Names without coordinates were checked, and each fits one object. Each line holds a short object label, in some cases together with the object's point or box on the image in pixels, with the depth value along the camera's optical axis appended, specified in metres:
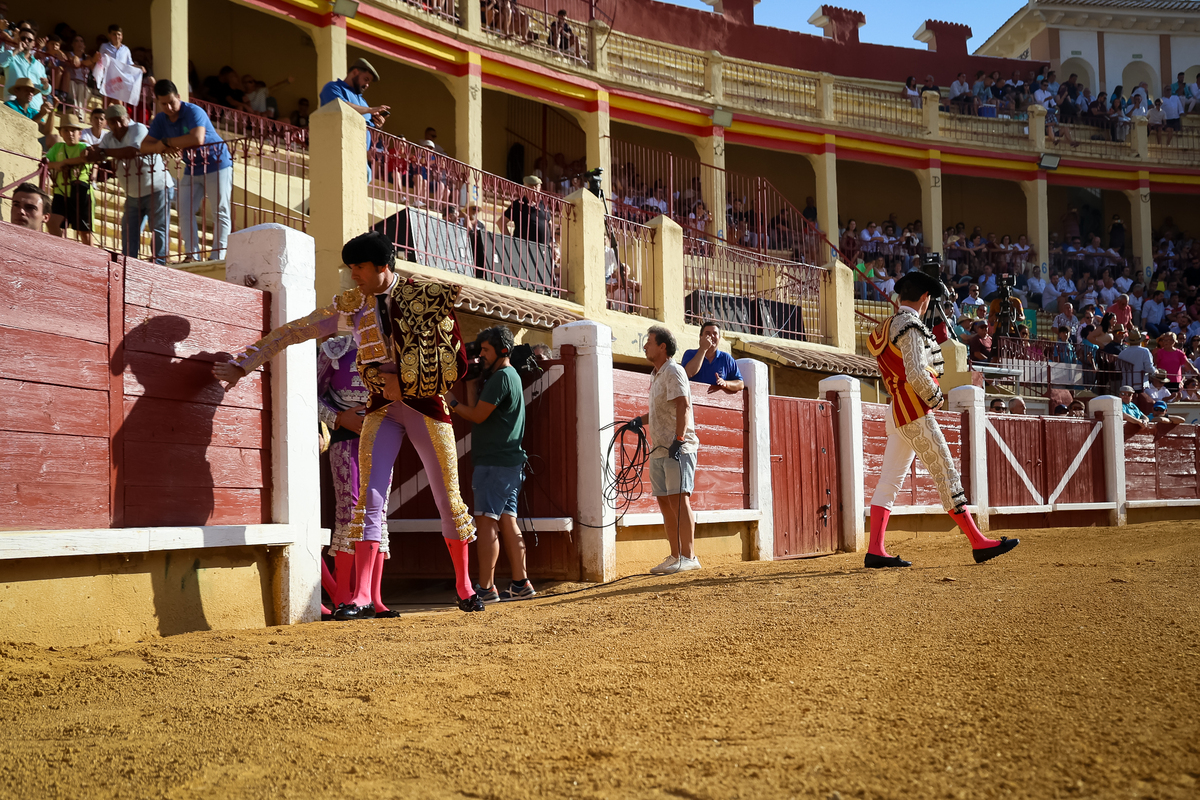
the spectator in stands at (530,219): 11.15
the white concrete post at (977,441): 12.29
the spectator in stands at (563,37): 19.56
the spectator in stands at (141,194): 7.99
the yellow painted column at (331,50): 16.06
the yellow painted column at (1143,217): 26.83
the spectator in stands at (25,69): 10.02
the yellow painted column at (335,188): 8.85
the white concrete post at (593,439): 6.93
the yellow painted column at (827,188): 22.95
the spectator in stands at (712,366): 7.94
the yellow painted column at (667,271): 12.99
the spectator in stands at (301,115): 16.47
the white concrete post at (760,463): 8.75
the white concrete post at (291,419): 4.98
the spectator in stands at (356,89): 9.59
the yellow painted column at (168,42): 14.06
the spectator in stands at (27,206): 5.66
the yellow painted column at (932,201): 24.17
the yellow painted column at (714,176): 20.44
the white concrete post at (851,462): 9.95
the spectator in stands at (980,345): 17.30
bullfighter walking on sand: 6.29
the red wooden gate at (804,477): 9.18
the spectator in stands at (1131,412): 14.35
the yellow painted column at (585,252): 11.73
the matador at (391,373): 4.82
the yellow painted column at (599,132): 19.75
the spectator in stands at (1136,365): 18.70
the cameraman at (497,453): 5.83
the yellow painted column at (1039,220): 25.25
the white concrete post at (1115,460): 14.15
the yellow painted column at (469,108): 17.92
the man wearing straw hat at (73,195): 7.38
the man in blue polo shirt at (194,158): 8.22
